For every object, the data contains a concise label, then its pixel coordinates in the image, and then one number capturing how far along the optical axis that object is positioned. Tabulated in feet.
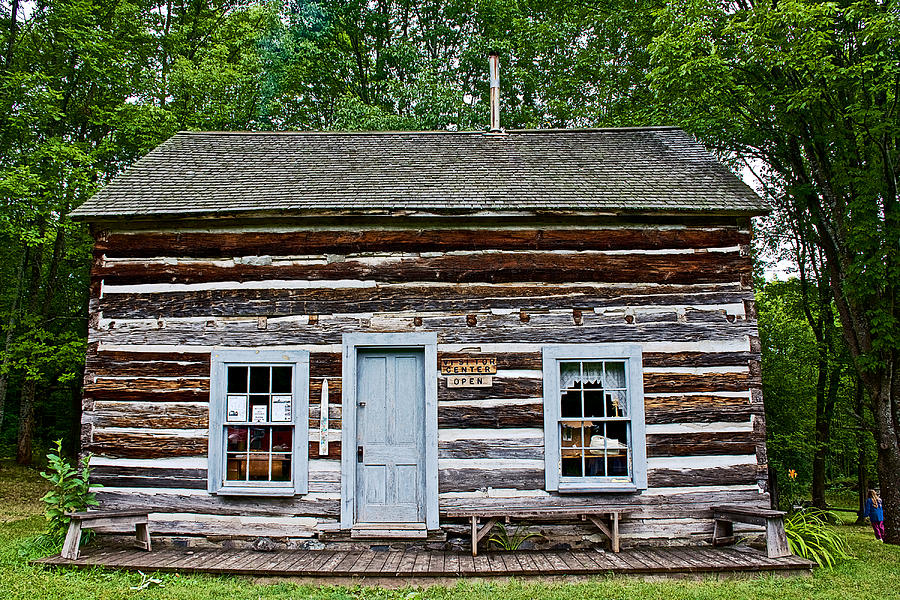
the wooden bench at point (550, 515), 22.76
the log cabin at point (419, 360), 24.07
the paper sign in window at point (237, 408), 24.56
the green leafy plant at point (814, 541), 23.27
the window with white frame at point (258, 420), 24.27
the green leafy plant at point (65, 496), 23.08
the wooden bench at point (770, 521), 21.33
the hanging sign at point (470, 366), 24.50
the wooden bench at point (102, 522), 21.52
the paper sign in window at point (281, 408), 24.45
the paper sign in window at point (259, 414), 24.47
